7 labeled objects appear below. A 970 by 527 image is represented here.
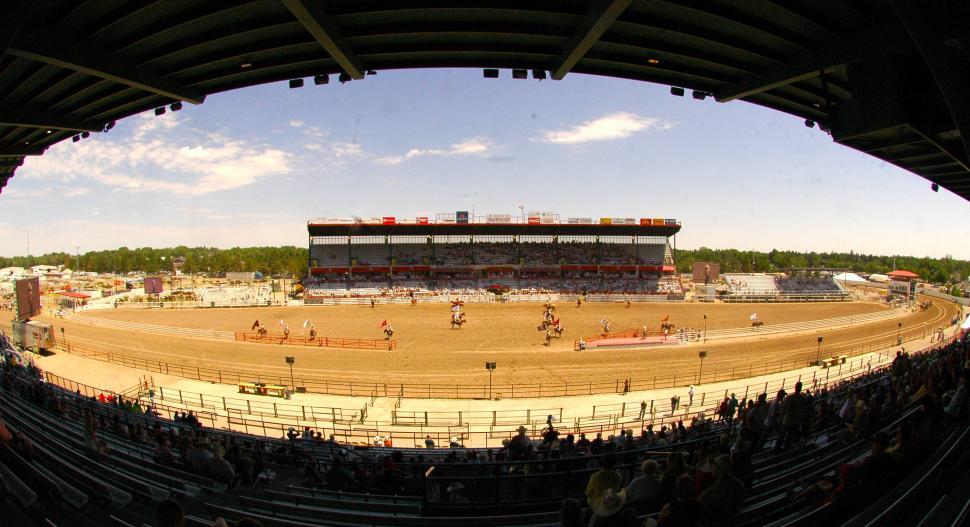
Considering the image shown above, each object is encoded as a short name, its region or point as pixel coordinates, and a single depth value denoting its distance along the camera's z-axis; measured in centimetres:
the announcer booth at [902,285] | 5050
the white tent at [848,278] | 6257
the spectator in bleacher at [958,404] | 483
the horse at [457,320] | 2950
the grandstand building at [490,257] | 4812
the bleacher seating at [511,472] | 323
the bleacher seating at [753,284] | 4717
